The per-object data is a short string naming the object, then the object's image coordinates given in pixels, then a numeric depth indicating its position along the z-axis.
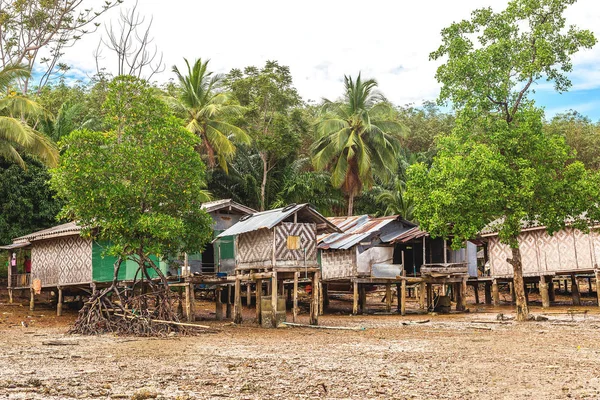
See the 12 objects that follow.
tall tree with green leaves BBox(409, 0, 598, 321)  22.08
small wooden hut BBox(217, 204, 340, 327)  23.38
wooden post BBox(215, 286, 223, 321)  27.86
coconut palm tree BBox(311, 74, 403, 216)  39.66
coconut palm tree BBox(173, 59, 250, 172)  35.34
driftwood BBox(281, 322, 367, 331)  21.38
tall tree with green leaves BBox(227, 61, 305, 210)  39.69
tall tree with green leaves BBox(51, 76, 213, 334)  20.03
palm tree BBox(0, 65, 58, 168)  25.70
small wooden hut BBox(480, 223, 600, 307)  29.64
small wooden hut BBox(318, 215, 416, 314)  31.36
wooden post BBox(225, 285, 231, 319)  28.04
